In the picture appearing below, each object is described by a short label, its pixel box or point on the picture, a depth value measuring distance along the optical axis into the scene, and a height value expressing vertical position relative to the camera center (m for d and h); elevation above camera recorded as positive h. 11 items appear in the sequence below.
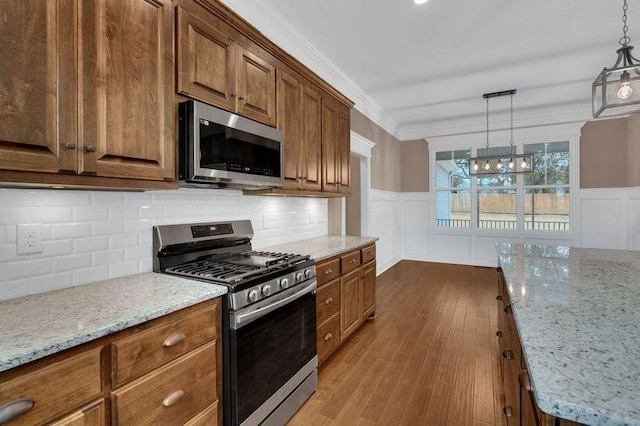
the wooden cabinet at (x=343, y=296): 2.46 -0.77
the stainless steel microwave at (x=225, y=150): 1.71 +0.38
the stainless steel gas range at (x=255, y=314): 1.58 -0.59
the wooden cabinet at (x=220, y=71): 1.71 +0.88
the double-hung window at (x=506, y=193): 5.85 +0.34
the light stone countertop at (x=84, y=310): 0.94 -0.38
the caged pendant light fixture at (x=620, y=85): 1.76 +0.71
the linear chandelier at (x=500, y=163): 4.61 +0.71
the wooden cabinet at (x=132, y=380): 0.92 -0.59
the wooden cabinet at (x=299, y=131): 2.54 +0.69
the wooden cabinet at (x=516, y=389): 0.83 -0.65
